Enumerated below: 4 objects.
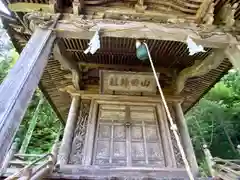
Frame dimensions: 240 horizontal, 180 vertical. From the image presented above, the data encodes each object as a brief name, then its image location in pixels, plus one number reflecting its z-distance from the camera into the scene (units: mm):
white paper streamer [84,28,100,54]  2436
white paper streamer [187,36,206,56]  2457
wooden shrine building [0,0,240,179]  2528
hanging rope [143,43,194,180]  1533
